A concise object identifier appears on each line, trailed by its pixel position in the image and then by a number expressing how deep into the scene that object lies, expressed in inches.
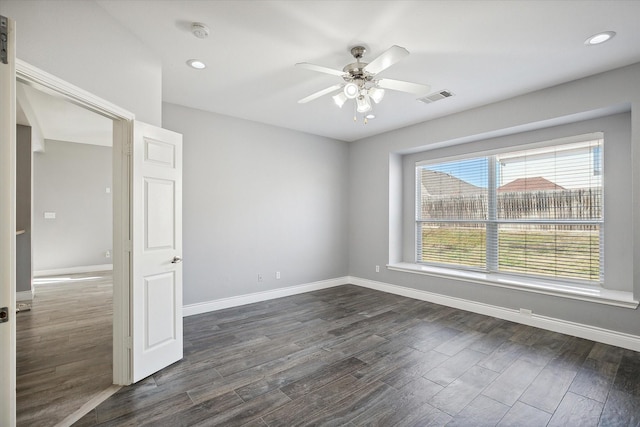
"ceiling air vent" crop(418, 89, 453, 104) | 151.0
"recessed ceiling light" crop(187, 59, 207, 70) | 121.3
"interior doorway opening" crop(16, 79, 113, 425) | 102.6
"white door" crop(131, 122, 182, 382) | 102.2
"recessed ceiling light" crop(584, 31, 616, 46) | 102.1
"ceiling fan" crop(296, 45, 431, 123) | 101.8
